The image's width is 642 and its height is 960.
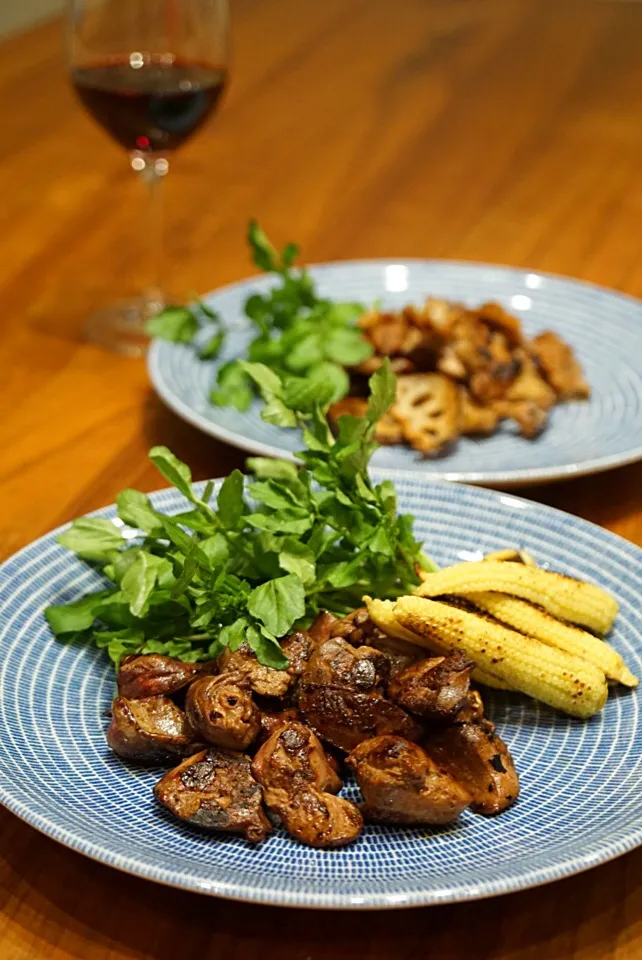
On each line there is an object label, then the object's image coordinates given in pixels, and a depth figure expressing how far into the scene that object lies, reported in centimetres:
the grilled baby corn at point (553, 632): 66
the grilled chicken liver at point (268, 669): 63
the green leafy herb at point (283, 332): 85
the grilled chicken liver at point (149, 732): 62
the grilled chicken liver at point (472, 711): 62
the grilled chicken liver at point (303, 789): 58
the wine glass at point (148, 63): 92
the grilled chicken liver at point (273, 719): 62
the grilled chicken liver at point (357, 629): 65
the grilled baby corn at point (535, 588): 67
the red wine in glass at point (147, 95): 92
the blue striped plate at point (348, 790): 55
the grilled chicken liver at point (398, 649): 66
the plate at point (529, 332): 81
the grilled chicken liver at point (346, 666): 62
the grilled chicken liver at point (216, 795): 59
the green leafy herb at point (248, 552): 65
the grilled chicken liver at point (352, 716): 62
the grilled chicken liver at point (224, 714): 60
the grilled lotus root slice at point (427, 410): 83
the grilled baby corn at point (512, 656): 64
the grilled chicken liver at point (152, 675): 63
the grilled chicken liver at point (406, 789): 59
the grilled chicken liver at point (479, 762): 60
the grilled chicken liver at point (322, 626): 66
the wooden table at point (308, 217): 58
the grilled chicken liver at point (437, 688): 61
